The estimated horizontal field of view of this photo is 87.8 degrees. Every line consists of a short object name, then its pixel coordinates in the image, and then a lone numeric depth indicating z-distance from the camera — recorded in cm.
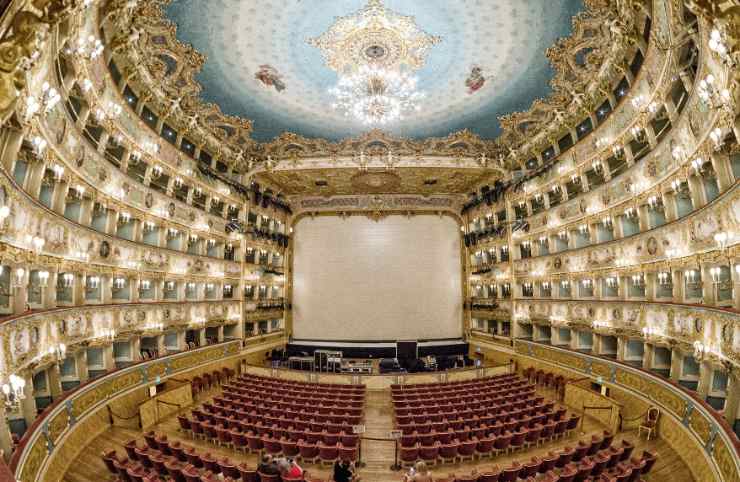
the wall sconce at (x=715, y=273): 1059
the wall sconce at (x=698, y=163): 981
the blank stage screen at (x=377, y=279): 3002
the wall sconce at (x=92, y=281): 1477
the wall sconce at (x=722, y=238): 932
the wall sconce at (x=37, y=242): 1006
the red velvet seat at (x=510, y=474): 976
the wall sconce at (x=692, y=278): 1236
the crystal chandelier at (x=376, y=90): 1594
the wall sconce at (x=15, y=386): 730
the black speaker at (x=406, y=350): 2811
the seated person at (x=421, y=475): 768
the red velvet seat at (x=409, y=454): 1146
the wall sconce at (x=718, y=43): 562
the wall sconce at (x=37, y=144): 915
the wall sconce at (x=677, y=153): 1209
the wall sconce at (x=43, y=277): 1026
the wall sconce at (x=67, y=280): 1341
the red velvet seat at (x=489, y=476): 946
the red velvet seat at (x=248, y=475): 969
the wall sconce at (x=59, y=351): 1082
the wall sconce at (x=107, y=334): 1422
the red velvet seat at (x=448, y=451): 1157
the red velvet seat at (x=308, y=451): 1161
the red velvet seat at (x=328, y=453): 1147
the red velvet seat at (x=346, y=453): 1141
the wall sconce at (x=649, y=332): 1359
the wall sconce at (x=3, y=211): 697
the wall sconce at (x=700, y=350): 1034
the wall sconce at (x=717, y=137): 783
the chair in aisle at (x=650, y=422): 1254
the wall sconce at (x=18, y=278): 977
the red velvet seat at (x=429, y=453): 1152
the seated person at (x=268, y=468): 953
